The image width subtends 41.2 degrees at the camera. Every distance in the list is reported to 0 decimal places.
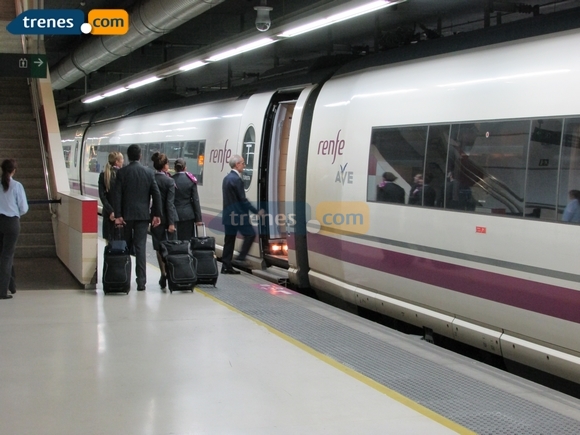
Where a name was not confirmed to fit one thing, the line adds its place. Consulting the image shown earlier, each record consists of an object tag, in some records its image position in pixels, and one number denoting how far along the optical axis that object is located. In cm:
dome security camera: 987
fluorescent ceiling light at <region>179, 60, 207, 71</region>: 1295
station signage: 1236
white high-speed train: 566
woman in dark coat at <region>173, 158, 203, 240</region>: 1023
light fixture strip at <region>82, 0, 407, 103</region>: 745
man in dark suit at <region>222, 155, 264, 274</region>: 1091
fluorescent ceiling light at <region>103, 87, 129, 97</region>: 1869
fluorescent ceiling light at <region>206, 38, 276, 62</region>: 1025
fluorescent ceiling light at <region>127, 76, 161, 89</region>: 1583
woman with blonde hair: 1075
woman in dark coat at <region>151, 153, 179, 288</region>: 934
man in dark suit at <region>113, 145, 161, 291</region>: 907
